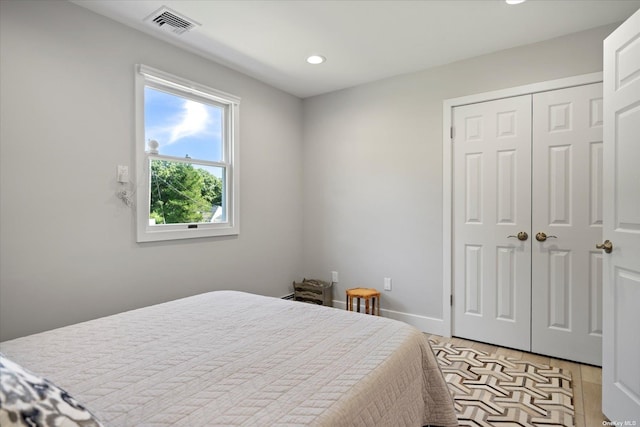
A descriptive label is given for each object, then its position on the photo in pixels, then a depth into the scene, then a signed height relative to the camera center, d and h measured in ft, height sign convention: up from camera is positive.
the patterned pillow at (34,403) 1.96 -1.24
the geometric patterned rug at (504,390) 5.94 -3.75
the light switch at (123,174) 7.55 +0.86
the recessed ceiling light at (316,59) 9.41 +4.44
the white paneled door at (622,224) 5.27 -0.21
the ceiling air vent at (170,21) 7.16 +4.35
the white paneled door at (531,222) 8.03 -0.27
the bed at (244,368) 3.00 -1.81
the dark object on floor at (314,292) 11.76 -2.96
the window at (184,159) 8.13 +1.46
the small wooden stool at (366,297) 10.41 -2.73
